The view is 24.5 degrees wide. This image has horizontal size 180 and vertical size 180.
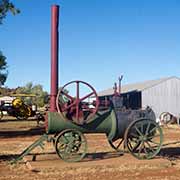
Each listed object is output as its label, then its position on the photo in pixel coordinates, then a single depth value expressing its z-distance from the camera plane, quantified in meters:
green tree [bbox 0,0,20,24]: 22.62
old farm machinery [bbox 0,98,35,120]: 37.54
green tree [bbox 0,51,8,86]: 38.62
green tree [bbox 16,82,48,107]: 113.25
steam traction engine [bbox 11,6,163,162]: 11.05
